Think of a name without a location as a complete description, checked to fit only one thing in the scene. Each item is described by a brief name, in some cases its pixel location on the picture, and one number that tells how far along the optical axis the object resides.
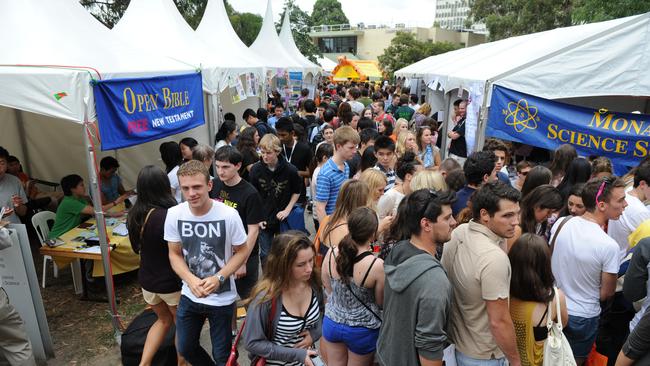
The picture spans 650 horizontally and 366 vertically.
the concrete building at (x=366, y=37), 59.78
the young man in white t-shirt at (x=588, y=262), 2.85
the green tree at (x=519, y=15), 25.48
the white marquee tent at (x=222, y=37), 11.16
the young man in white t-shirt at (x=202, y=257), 2.86
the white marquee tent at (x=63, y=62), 3.74
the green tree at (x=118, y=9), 19.76
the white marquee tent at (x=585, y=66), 5.60
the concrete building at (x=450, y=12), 154.88
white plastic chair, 5.30
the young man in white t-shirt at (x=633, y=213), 3.46
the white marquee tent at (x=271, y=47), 17.17
